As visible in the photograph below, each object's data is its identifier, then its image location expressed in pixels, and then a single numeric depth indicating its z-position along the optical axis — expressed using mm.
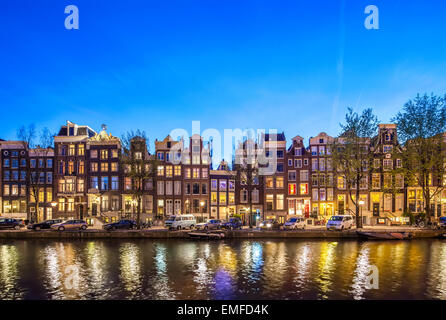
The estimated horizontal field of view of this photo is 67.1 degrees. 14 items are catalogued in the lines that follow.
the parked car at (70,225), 54572
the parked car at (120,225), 55375
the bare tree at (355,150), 55438
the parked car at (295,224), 54312
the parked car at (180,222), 55647
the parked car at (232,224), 56844
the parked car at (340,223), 52375
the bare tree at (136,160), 57938
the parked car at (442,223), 53956
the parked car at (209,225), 55969
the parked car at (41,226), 54000
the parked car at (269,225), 54616
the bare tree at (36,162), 71125
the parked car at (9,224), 56522
